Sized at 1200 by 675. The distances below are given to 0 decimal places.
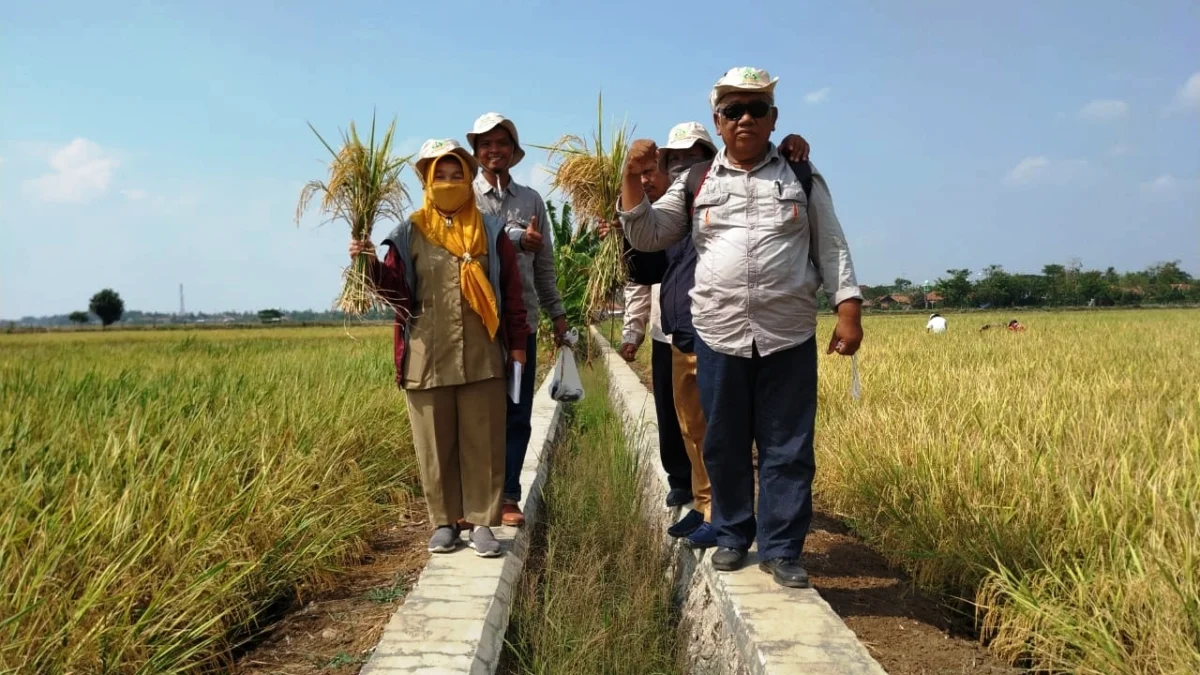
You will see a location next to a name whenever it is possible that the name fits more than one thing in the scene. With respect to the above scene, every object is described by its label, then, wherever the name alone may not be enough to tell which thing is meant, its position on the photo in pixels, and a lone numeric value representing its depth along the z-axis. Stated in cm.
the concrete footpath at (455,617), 226
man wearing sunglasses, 270
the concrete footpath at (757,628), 215
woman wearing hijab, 311
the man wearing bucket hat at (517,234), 348
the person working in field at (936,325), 1851
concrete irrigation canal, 229
